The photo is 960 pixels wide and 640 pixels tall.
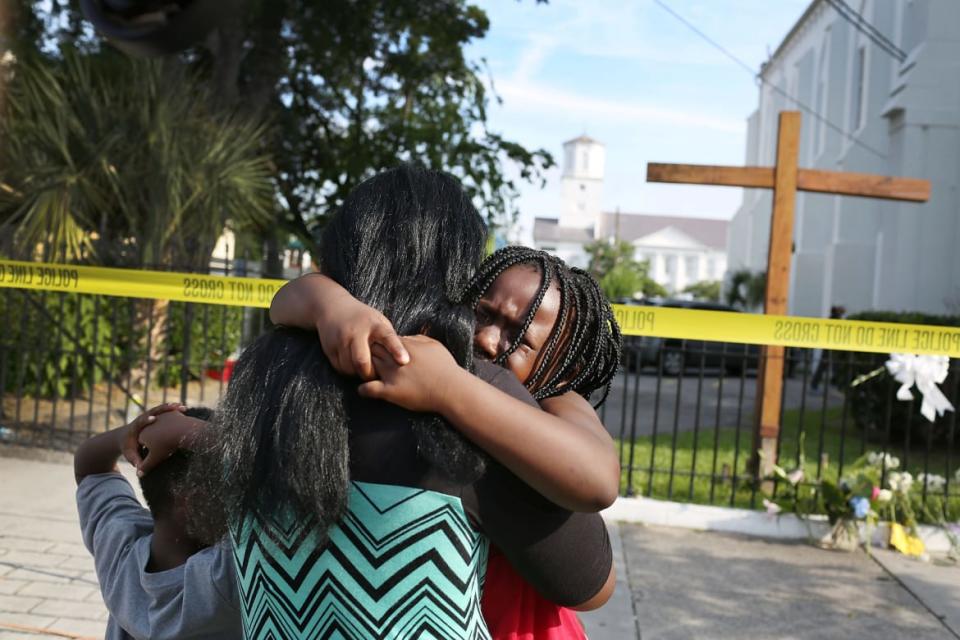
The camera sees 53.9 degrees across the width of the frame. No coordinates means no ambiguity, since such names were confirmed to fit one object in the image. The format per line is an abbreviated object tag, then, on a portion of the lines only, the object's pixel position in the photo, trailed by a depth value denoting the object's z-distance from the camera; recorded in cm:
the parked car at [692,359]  1916
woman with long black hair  123
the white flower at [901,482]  599
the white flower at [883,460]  611
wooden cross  689
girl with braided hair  121
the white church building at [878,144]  1454
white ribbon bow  571
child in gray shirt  164
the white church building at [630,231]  11400
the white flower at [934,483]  635
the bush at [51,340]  792
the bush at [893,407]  934
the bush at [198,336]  1084
